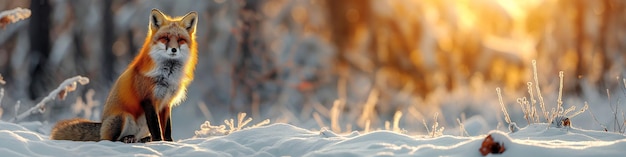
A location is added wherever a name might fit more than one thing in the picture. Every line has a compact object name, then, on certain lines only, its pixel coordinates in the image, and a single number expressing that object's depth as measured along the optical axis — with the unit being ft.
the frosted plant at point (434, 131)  16.84
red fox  17.94
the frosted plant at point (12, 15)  20.03
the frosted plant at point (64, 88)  22.51
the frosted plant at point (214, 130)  20.00
